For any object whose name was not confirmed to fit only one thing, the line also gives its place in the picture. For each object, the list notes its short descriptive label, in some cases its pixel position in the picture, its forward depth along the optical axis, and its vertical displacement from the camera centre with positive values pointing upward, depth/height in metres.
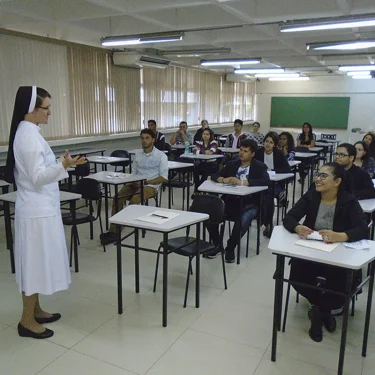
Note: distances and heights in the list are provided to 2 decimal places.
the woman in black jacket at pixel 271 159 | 4.63 -0.67
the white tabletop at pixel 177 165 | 5.30 -0.81
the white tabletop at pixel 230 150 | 7.34 -0.81
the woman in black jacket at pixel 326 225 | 2.43 -0.75
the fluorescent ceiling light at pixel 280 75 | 11.87 +1.06
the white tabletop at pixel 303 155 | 6.67 -0.80
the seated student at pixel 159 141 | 7.66 -0.67
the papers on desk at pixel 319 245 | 2.21 -0.79
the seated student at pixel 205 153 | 6.56 -0.78
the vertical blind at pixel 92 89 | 5.92 +0.36
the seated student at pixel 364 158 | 4.43 -0.56
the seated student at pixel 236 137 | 7.86 -0.60
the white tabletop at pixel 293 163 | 5.66 -0.81
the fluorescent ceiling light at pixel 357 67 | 8.73 +0.99
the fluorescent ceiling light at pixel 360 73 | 9.96 +1.02
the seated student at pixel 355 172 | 3.51 -0.58
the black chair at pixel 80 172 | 5.31 -0.94
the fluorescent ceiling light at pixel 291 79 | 12.79 +1.02
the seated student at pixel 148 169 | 4.72 -0.78
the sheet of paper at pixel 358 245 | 2.24 -0.80
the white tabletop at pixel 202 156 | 6.12 -0.78
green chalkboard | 12.70 -0.08
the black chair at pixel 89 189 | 4.11 -0.89
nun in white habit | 2.29 -0.61
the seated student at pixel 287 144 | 5.97 -0.56
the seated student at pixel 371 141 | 5.49 -0.45
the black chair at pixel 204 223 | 2.94 -0.99
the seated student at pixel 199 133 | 8.67 -0.58
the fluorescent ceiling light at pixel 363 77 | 11.62 +1.02
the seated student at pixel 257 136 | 8.66 -0.62
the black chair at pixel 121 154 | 6.97 -0.87
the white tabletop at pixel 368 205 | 3.17 -0.81
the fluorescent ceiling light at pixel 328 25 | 4.20 +0.96
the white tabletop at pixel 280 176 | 4.43 -0.80
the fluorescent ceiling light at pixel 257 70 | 9.73 +0.99
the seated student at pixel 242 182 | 3.87 -0.78
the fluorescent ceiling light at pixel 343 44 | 5.35 +0.94
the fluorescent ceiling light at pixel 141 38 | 5.17 +0.96
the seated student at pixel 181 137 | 8.52 -0.65
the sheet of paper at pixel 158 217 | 2.68 -0.79
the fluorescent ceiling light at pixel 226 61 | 7.70 +0.95
